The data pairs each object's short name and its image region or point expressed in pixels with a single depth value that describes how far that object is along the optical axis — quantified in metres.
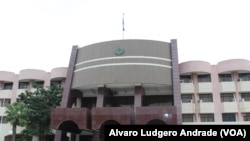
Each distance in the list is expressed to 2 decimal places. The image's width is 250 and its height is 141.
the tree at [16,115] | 31.20
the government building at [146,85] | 30.81
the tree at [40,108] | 32.66
